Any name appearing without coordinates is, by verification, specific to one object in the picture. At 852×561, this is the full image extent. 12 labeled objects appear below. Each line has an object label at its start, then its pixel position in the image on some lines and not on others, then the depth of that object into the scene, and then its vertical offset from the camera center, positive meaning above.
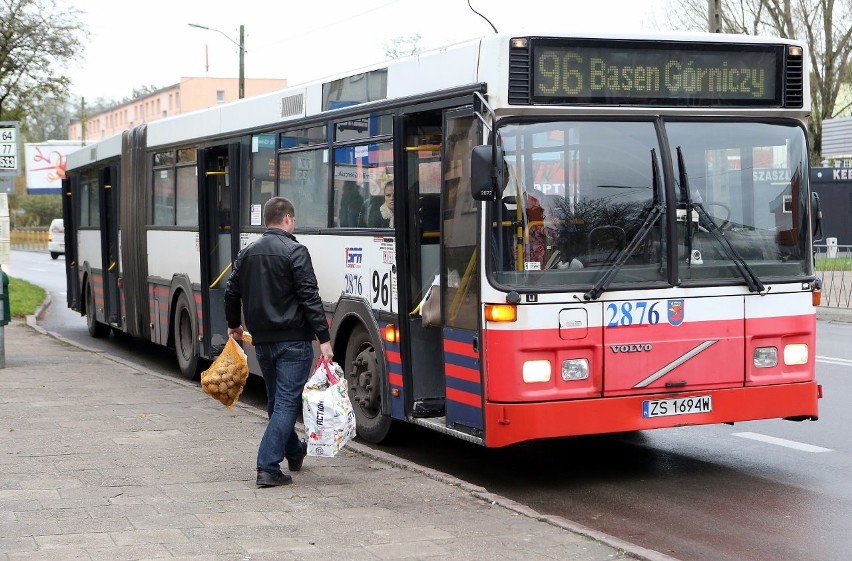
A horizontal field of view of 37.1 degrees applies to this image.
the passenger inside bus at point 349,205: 10.25 +0.08
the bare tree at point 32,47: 29.12 +3.96
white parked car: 60.47 -1.08
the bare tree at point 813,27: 47.53 +7.06
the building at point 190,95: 105.25 +10.31
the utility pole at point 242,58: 39.57 +5.01
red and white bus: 8.07 -0.15
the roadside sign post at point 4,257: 15.47 -0.49
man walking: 8.09 -0.63
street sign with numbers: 15.80 +0.84
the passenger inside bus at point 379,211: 9.62 +0.03
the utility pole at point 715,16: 24.53 +3.84
